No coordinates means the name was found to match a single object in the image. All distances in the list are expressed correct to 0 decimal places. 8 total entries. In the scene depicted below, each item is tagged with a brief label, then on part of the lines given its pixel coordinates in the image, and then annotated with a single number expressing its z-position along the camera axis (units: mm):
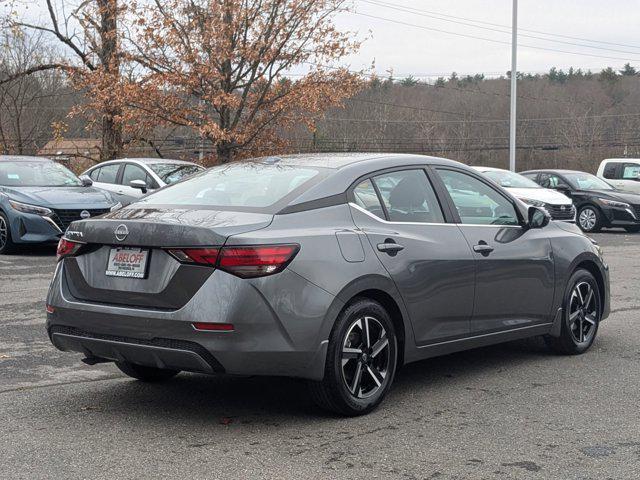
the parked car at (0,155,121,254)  14242
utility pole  35469
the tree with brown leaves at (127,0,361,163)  23203
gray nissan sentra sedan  4902
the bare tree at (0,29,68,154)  33956
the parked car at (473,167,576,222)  20828
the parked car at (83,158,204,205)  17797
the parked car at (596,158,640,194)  26516
